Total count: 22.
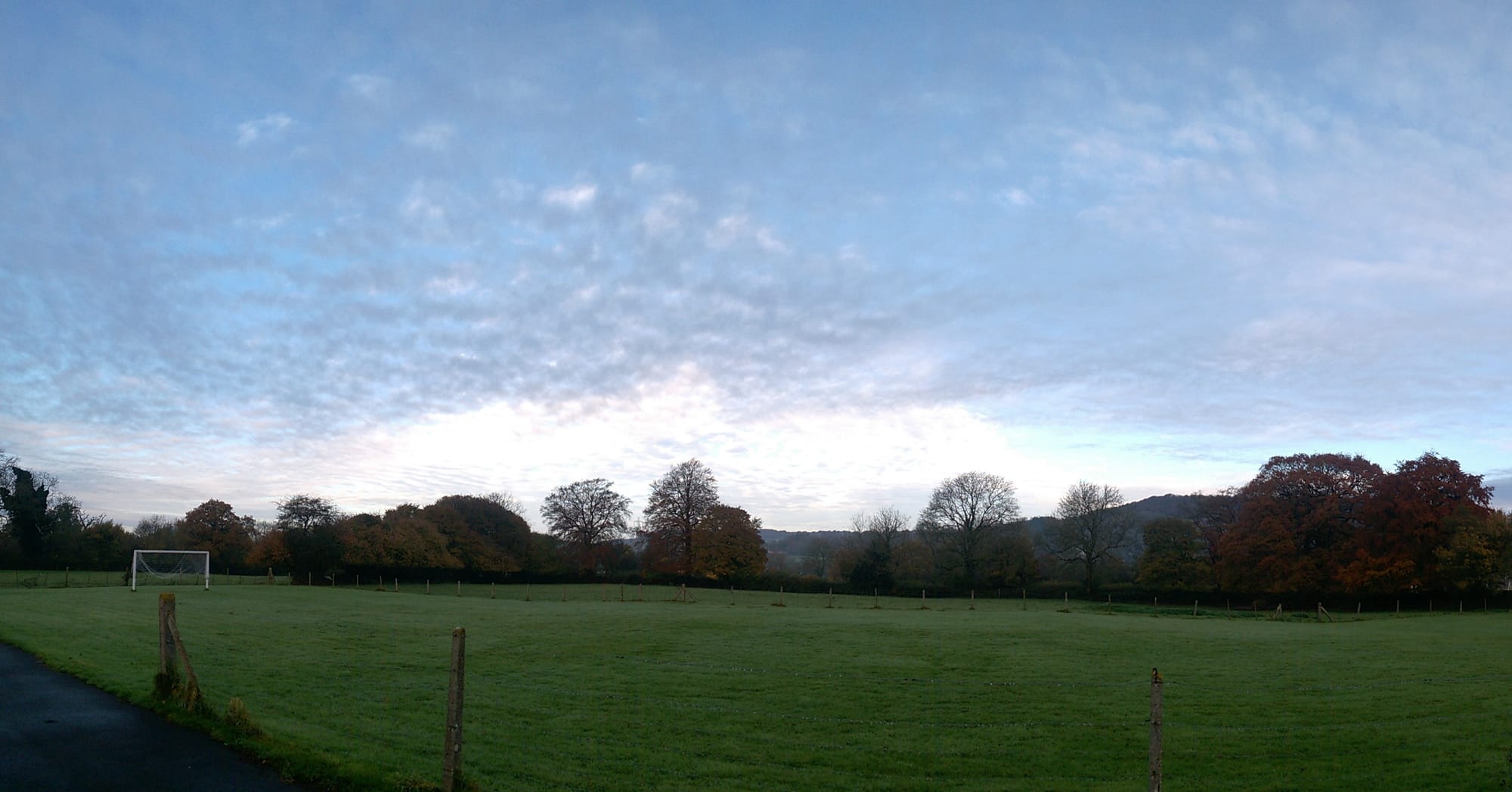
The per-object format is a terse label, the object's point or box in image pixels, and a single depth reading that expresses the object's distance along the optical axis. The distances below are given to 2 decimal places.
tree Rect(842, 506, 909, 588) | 85.44
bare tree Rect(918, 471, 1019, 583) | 89.38
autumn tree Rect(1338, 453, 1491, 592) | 62.62
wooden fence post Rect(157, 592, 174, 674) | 12.59
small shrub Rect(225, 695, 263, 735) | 11.16
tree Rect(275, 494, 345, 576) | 75.00
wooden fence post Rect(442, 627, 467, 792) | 8.52
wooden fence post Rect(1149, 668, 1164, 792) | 7.04
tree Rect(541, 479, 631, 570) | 97.19
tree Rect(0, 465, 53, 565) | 78.06
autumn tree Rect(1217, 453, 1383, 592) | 66.56
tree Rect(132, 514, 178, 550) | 95.06
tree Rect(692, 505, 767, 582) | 84.06
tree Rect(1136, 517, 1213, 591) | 76.31
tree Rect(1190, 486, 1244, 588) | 80.50
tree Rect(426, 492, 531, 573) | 90.06
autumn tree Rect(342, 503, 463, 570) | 78.69
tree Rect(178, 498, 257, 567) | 93.25
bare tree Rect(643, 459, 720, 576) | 88.44
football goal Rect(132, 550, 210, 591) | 61.62
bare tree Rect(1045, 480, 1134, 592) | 88.00
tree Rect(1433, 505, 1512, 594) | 59.06
